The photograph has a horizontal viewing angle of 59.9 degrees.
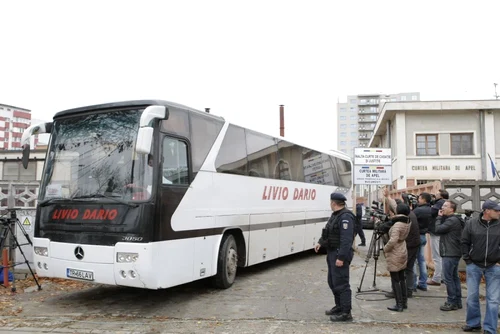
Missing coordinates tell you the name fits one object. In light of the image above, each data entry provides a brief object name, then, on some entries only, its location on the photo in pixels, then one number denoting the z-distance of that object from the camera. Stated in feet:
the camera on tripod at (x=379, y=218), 26.78
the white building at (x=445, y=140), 94.48
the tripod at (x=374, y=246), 27.40
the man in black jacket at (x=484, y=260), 18.52
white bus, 21.47
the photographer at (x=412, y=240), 24.29
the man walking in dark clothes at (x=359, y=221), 51.02
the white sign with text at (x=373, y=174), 49.88
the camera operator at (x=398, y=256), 22.76
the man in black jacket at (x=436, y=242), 28.40
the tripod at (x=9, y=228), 27.30
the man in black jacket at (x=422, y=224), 27.35
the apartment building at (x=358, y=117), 432.25
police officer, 20.95
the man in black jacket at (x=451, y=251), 22.80
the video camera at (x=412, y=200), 30.26
